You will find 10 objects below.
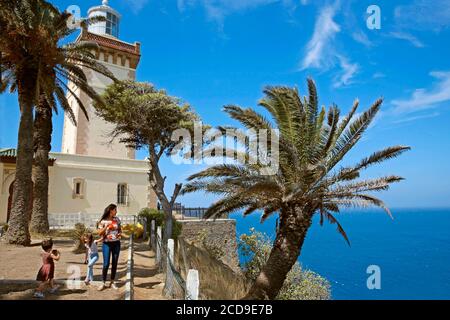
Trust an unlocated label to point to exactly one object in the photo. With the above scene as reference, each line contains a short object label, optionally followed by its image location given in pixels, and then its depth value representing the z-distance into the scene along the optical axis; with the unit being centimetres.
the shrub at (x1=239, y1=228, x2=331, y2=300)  1733
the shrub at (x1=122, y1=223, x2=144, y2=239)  1806
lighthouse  2544
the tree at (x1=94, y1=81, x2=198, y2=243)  1608
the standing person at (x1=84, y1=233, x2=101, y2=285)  724
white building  2125
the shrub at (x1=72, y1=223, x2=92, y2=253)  1209
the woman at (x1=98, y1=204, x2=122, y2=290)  660
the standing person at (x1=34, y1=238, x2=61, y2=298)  624
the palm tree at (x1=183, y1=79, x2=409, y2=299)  919
